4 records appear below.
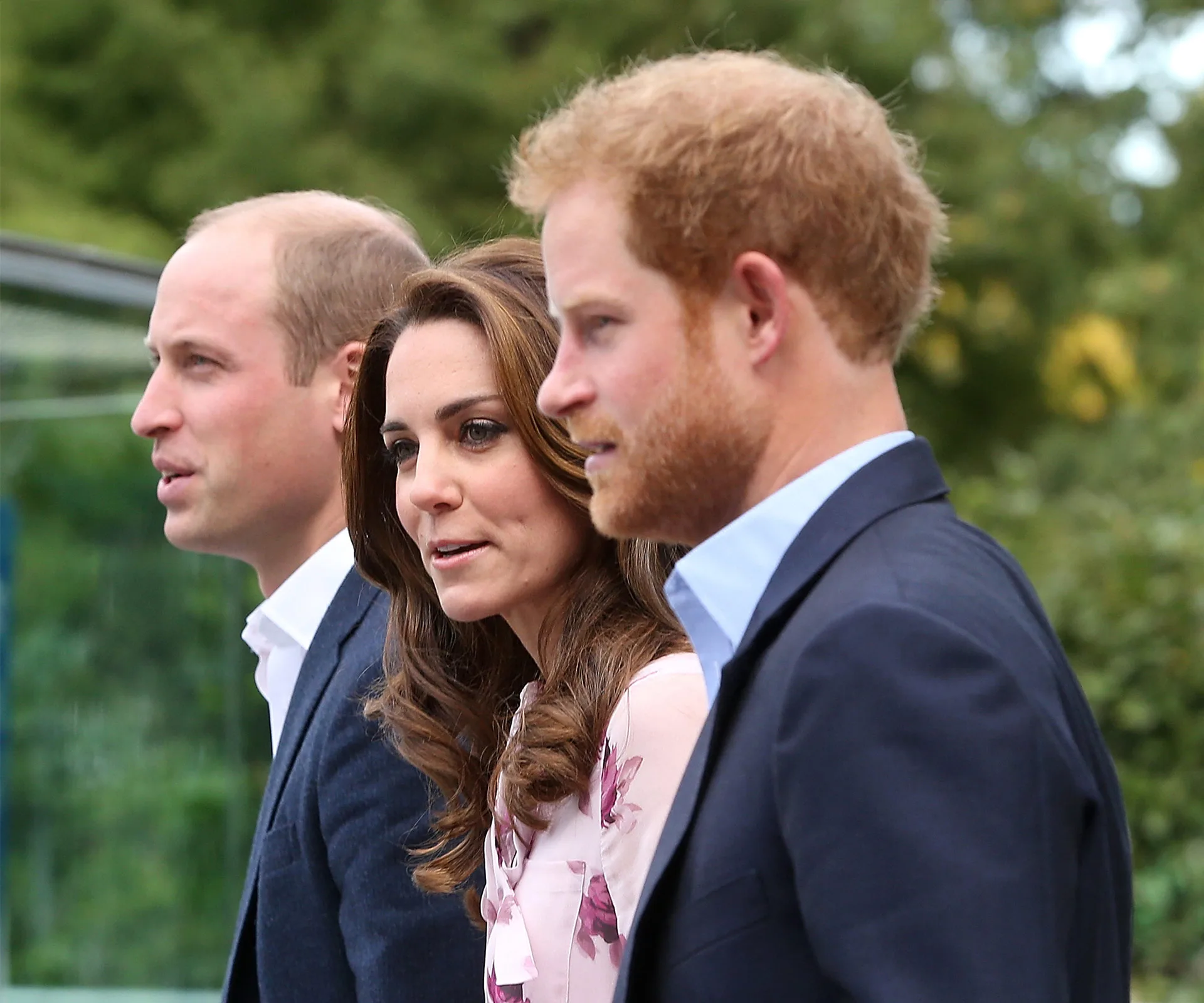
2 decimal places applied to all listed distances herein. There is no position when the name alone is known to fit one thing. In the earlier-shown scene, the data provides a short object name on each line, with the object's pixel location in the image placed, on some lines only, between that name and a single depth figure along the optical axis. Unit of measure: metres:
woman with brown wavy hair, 4.39
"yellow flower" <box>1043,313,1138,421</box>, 28.37
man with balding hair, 5.50
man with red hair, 2.94
